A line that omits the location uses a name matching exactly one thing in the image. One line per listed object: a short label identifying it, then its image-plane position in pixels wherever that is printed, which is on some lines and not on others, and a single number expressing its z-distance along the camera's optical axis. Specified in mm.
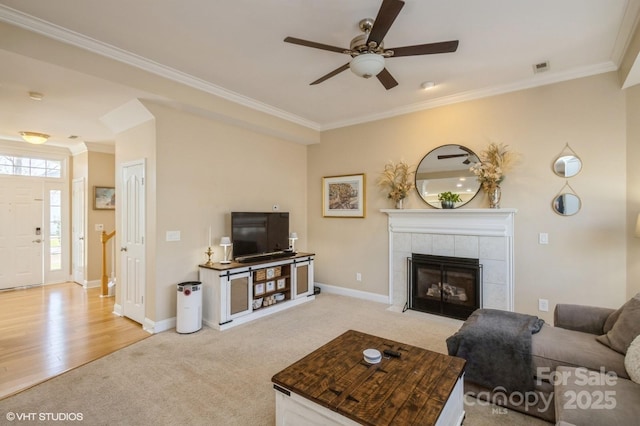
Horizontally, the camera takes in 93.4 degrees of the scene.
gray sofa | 1551
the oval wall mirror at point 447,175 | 4172
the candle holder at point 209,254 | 4053
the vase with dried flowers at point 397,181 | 4637
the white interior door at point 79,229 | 6055
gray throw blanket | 2205
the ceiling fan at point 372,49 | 2286
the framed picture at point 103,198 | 6023
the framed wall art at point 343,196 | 5191
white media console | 3818
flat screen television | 4262
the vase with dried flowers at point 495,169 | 3822
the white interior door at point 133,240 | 3908
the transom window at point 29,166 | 5707
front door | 5652
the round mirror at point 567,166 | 3492
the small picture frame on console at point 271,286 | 4496
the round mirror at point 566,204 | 3480
